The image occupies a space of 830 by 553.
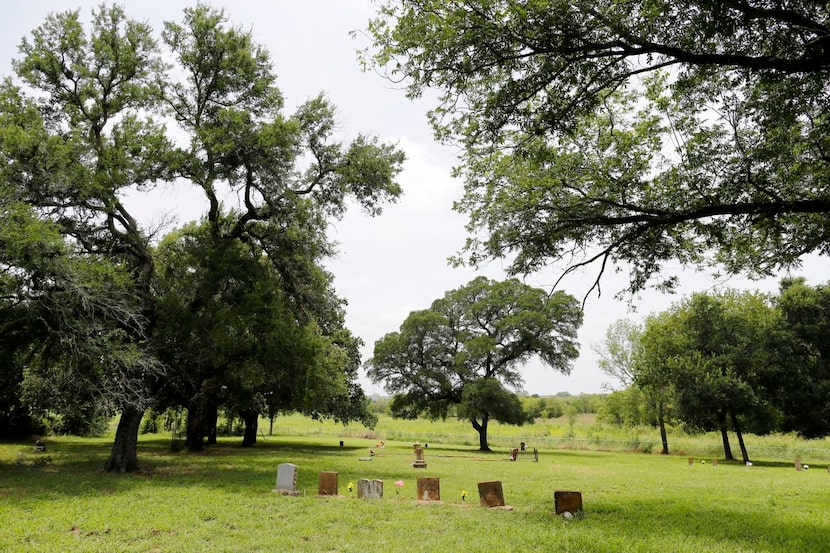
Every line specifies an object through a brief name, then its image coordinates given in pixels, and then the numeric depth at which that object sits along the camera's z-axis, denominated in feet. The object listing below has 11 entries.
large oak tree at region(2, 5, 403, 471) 48.96
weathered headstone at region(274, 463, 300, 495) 39.96
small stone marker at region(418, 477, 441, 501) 37.81
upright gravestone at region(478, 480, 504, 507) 35.73
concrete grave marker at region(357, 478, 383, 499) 37.68
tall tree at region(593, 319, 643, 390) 147.74
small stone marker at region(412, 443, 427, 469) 68.41
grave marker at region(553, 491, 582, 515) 32.63
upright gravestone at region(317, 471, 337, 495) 39.17
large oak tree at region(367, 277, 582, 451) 113.70
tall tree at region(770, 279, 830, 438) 92.99
